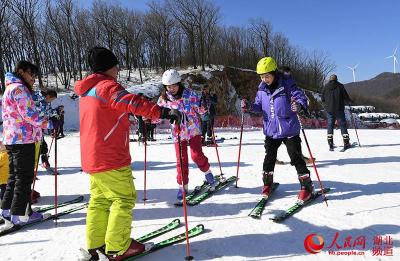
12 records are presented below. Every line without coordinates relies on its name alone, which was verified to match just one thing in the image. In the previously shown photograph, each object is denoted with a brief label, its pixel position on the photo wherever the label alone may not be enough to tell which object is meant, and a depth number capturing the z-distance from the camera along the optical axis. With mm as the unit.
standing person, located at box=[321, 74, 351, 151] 9039
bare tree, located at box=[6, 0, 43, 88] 28278
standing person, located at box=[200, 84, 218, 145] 11006
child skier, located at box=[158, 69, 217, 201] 4816
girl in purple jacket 4422
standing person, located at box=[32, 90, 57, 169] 4197
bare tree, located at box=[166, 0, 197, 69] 38781
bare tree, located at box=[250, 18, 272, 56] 50719
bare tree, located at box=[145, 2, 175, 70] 41469
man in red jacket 2920
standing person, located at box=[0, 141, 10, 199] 4699
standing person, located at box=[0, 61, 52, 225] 3992
